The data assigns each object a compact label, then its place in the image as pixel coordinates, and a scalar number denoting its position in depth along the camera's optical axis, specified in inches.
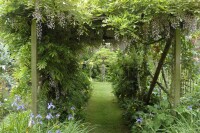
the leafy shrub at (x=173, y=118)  127.4
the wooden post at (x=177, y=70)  150.6
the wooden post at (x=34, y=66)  143.2
